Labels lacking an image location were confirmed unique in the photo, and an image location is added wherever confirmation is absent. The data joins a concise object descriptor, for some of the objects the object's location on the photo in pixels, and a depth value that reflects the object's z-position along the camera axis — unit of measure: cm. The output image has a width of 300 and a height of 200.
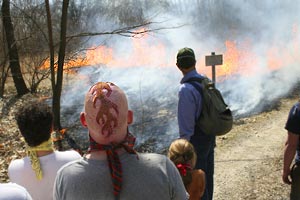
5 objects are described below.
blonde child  291
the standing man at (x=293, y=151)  296
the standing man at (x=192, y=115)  358
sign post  847
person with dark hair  246
